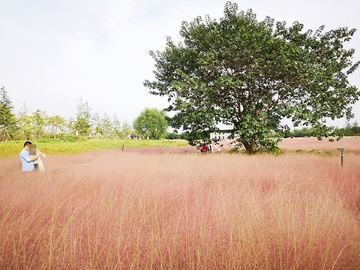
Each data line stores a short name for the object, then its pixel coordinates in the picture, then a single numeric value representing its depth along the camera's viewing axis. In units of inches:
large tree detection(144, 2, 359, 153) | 423.5
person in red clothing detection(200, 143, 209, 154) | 617.6
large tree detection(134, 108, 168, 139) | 2306.8
